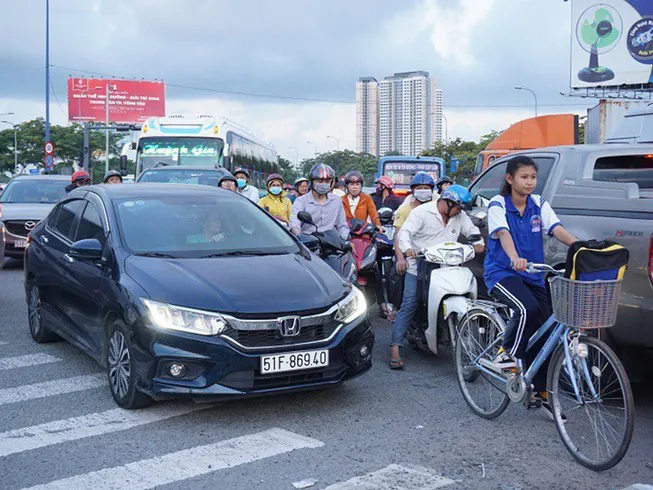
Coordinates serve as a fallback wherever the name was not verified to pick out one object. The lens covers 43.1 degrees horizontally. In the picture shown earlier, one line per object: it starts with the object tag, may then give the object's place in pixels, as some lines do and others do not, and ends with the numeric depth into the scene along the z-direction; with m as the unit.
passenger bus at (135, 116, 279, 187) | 21.27
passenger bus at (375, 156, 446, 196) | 24.55
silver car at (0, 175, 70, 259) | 14.54
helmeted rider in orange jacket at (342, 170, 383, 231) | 9.99
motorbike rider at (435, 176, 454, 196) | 13.73
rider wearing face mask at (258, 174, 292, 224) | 12.08
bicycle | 4.43
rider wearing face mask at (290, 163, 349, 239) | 8.81
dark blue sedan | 5.40
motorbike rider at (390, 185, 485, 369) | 7.13
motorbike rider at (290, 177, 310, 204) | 13.06
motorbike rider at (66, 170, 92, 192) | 13.32
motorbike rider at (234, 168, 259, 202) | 13.44
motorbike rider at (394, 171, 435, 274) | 8.30
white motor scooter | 6.59
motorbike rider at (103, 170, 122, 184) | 11.91
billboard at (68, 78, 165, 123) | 65.88
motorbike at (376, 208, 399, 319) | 9.30
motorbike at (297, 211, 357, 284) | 8.22
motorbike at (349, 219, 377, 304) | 8.86
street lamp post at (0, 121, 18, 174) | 67.75
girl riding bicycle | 5.20
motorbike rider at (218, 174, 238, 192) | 12.62
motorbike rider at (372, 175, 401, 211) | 14.03
